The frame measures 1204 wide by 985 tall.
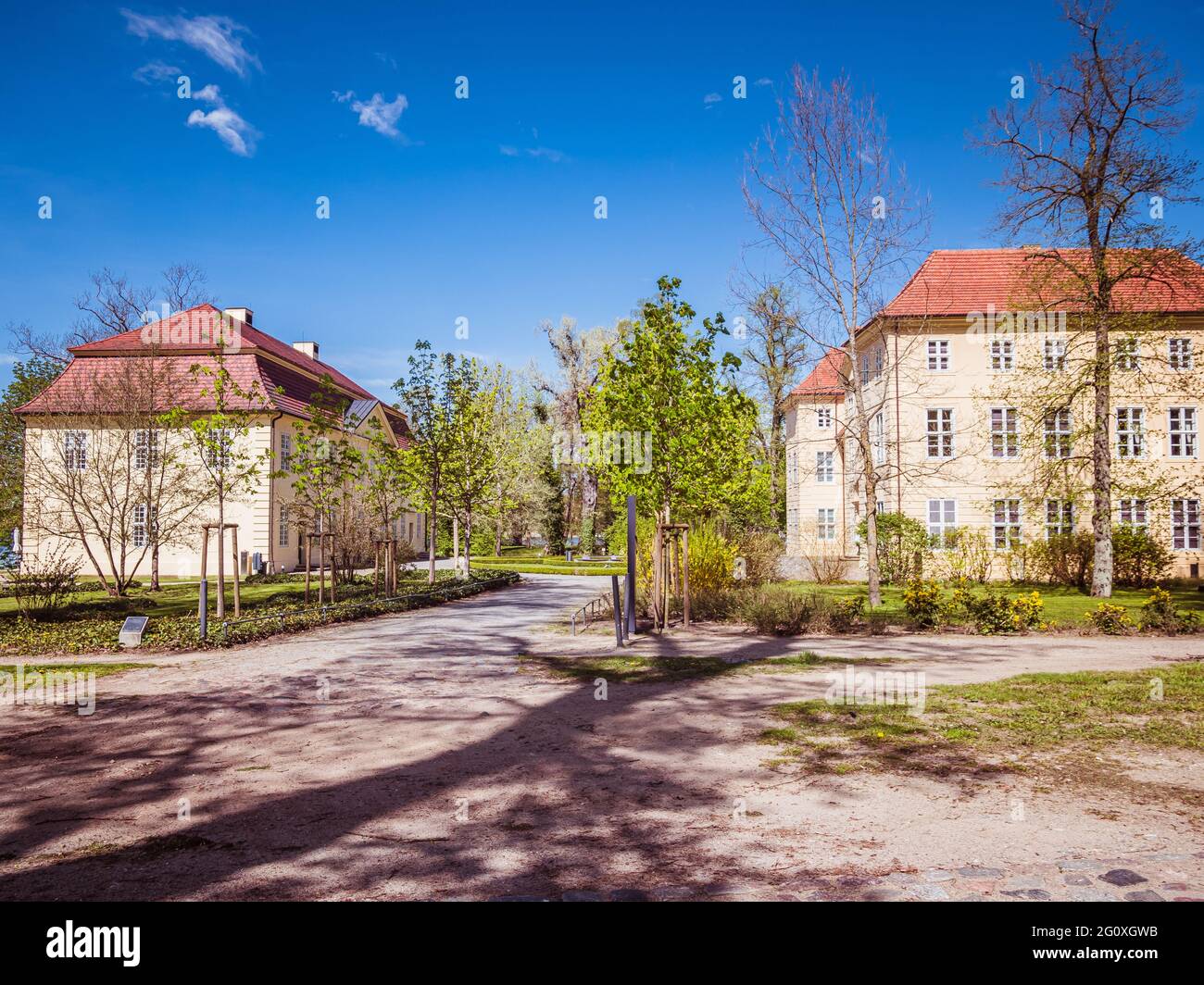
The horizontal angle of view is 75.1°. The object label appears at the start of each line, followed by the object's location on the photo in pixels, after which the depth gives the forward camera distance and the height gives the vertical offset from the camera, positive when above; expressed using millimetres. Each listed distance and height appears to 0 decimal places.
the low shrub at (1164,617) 13766 -1922
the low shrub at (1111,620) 13898 -1966
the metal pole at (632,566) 13492 -900
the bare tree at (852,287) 18953 +5652
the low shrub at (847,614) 14414 -1911
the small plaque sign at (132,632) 12531 -1832
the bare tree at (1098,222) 20734 +7887
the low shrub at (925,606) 14602 -1760
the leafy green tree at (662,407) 17922 +2466
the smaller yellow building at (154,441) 21750 +2415
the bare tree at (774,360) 41781 +8468
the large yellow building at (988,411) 30016 +4000
